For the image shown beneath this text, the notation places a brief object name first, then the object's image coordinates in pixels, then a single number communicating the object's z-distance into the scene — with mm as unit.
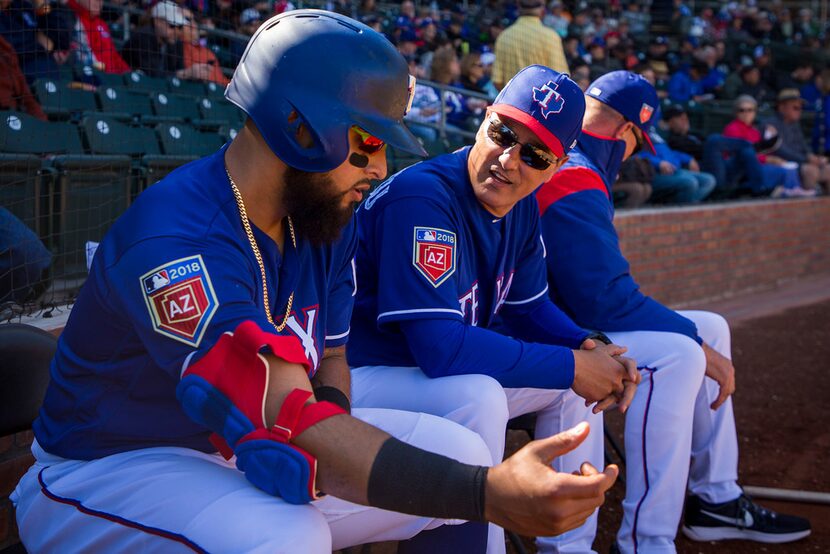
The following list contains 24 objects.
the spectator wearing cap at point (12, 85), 3834
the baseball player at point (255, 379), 1333
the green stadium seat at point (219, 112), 5887
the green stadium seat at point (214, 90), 6117
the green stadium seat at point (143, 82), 6012
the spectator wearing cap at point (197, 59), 5586
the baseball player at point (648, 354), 2629
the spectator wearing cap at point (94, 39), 5197
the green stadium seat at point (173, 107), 5668
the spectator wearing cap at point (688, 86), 11461
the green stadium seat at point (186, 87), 6121
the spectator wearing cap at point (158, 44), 5410
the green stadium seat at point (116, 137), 4367
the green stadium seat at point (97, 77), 5328
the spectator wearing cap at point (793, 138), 9531
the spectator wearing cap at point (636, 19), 13273
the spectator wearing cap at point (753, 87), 11836
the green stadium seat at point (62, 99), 4688
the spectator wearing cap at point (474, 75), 7680
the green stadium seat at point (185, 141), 4633
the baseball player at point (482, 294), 2244
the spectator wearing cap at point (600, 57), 10117
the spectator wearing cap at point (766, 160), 8953
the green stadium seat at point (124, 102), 5422
